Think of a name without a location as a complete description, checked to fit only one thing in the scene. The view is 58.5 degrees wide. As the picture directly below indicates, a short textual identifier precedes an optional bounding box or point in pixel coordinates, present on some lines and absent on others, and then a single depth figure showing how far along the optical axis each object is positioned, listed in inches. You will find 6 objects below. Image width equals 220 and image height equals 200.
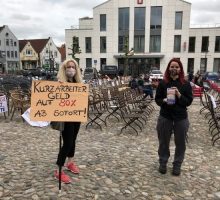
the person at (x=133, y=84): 405.2
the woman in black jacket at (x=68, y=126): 112.5
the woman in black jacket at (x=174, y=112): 118.1
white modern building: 1252.8
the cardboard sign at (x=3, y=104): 252.0
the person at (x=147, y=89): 384.0
